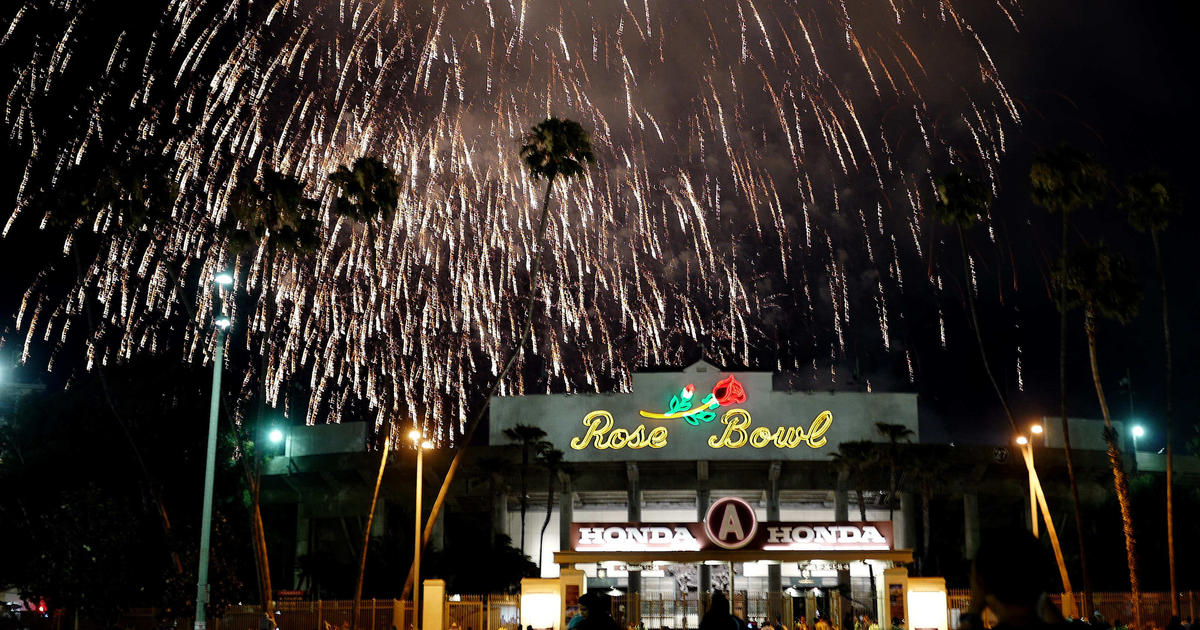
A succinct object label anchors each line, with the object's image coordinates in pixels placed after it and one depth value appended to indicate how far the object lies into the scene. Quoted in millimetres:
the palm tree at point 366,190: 39000
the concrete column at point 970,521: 69062
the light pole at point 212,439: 28594
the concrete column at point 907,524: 70562
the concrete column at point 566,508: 70125
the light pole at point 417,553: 36312
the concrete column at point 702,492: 69250
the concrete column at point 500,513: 69875
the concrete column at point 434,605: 36562
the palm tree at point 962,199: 39281
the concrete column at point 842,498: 70625
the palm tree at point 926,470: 65812
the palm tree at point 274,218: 37531
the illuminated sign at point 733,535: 33812
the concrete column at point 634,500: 69812
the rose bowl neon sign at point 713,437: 68875
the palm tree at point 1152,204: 37750
